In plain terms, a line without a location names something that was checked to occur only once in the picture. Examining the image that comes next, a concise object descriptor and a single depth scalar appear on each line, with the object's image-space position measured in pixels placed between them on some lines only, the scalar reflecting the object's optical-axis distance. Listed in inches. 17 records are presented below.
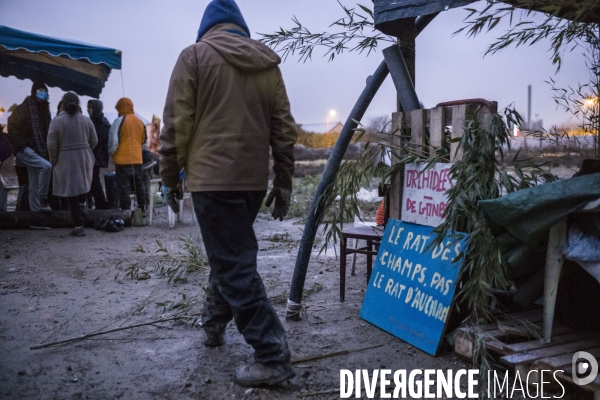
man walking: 115.5
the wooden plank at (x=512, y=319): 124.4
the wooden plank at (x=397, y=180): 156.6
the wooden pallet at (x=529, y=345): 106.9
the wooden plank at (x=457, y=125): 132.1
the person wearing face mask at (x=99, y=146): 361.1
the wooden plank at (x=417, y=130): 147.9
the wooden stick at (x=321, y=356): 130.9
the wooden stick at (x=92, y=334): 139.6
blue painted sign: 132.2
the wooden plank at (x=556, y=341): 115.0
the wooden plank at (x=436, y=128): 140.2
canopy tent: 324.5
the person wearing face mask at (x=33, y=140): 334.3
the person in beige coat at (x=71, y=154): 305.3
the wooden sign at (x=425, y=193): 139.2
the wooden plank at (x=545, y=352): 109.5
